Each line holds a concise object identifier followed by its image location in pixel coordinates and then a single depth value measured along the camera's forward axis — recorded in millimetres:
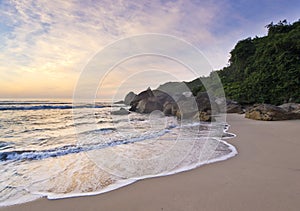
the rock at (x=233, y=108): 11906
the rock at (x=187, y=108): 9975
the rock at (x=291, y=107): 7988
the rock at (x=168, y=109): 12544
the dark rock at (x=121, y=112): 13090
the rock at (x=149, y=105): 14745
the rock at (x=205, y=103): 9852
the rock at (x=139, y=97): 15106
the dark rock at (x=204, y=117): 8366
